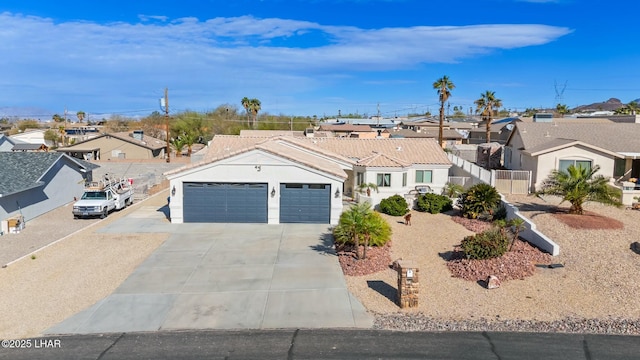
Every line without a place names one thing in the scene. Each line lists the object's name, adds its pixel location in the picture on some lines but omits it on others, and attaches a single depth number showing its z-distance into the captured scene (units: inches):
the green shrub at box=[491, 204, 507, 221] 1011.2
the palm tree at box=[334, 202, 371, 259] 734.5
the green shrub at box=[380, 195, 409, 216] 1098.7
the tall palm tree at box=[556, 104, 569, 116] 3654.0
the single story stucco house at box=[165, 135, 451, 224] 1007.0
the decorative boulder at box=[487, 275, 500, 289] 615.0
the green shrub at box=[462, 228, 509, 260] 696.4
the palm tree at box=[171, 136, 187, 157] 2556.6
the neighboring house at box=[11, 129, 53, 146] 3238.2
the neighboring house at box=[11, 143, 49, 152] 2096.5
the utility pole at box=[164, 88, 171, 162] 2294.5
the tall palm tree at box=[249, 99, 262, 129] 3454.7
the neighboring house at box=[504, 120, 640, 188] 1251.2
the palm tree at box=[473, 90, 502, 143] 2588.6
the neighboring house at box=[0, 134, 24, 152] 1991.9
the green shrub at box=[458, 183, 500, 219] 1034.1
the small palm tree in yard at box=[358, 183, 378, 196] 1211.4
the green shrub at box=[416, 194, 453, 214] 1124.5
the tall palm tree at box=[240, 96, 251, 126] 3449.8
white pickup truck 1080.8
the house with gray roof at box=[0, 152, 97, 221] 1015.6
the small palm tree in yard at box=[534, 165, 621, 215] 892.6
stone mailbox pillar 557.9
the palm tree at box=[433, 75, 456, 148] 2172.7
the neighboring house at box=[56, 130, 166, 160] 2415.1
